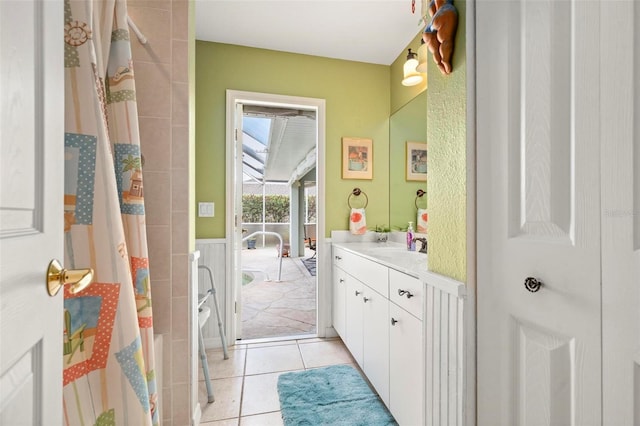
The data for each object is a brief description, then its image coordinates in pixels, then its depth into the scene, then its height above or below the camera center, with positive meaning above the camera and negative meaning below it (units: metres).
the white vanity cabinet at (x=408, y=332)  0.89 -0.54
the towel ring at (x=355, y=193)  2.65 +0.19
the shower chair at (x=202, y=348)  1.71 -0.84
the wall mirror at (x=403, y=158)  2.27 +0.50
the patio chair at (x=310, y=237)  8.58 -0.77
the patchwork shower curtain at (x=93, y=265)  0.85 -0.16
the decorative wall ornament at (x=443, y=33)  0.90 +0.59
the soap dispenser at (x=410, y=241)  2.21 -0.22
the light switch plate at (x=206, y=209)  2.36 +0.04
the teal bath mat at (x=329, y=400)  1.54 -1.12
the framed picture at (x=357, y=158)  2.62 +0.52
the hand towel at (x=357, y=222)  2.59 -0.08
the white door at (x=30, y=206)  0.41 +0.01
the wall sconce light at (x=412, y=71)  2.00 +1.02
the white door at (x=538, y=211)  0.59 +0.01
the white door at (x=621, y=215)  0.52 +0.00
